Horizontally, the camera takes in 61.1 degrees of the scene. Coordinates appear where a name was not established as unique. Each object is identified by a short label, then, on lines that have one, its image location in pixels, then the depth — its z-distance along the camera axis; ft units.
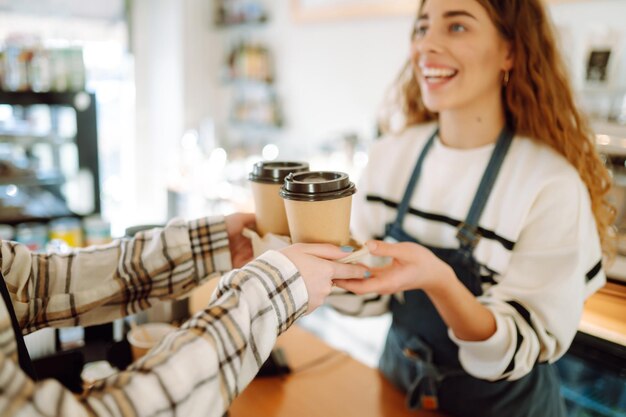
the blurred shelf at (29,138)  10.64
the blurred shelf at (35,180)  10.39
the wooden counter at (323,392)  3.94
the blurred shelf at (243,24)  12.59
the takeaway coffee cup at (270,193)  3.19
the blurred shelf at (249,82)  12.67
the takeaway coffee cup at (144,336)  4.26
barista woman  3.65
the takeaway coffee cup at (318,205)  2.70
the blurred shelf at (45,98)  10.13
